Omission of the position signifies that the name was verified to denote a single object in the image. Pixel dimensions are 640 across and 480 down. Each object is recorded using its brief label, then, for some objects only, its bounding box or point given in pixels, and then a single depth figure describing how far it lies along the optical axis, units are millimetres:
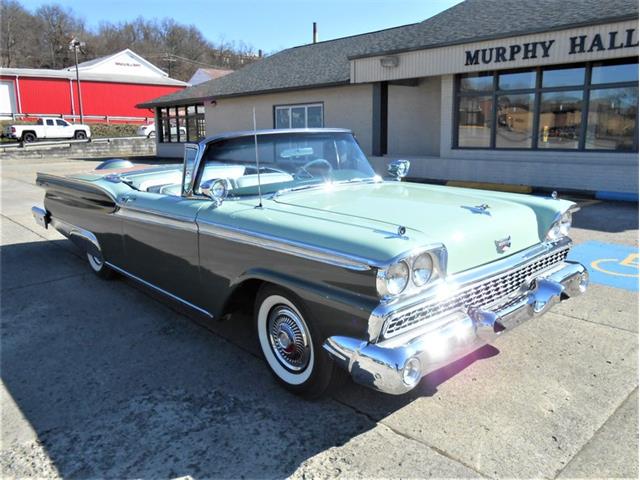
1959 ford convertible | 2531
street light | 39400
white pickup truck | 34906
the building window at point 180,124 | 23953
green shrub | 41478
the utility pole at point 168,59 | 75625
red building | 43719
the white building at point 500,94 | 10688
